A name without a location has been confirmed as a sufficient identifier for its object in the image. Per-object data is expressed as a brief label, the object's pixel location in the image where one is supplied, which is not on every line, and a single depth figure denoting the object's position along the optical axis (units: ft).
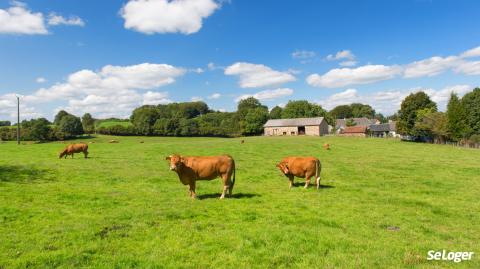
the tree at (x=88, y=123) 338.05
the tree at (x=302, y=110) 408.46
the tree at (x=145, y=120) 332.39
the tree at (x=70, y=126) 272.82
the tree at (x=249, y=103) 497.05
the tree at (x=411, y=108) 230.27
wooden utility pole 186.74
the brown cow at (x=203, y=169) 43.60
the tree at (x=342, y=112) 625.00
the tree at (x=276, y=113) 479.49
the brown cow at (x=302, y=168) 51.67
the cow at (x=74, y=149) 92.84
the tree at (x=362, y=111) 618.85
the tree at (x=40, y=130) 231.26
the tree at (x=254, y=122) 355.56
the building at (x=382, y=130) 351.60
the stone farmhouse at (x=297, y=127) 314.76
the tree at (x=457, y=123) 205.05
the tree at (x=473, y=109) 241.74
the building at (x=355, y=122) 439.76
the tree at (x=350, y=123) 436.35
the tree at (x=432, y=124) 209.79
